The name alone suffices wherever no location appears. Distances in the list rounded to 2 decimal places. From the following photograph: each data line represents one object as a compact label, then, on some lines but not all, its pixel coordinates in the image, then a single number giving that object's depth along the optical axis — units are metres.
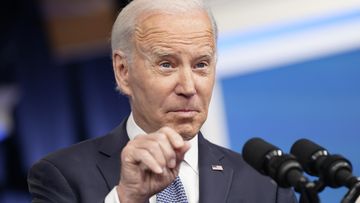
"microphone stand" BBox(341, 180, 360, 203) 3.76
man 4.08
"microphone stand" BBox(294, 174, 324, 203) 3.76
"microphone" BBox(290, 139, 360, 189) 3.78
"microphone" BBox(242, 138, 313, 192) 3.77
